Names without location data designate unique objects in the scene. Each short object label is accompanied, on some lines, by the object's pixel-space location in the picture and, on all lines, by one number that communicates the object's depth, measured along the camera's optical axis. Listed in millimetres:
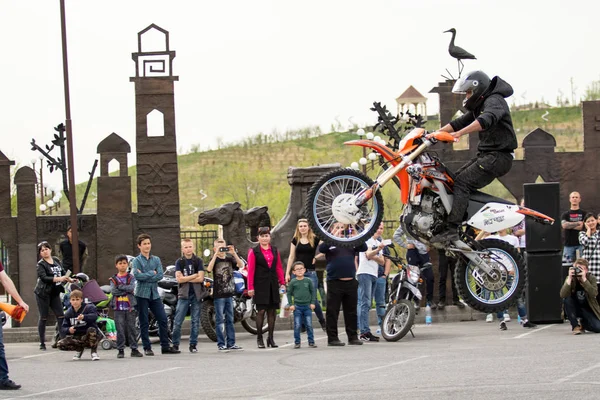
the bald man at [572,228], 18109
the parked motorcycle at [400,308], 17431
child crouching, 16703
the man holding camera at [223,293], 17516
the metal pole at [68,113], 22047
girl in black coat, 18344
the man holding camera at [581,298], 18109
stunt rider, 8219
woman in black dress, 17469
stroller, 17953
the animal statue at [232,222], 22562
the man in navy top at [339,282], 17219
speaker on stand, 11844
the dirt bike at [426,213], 8578
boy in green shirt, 17328
